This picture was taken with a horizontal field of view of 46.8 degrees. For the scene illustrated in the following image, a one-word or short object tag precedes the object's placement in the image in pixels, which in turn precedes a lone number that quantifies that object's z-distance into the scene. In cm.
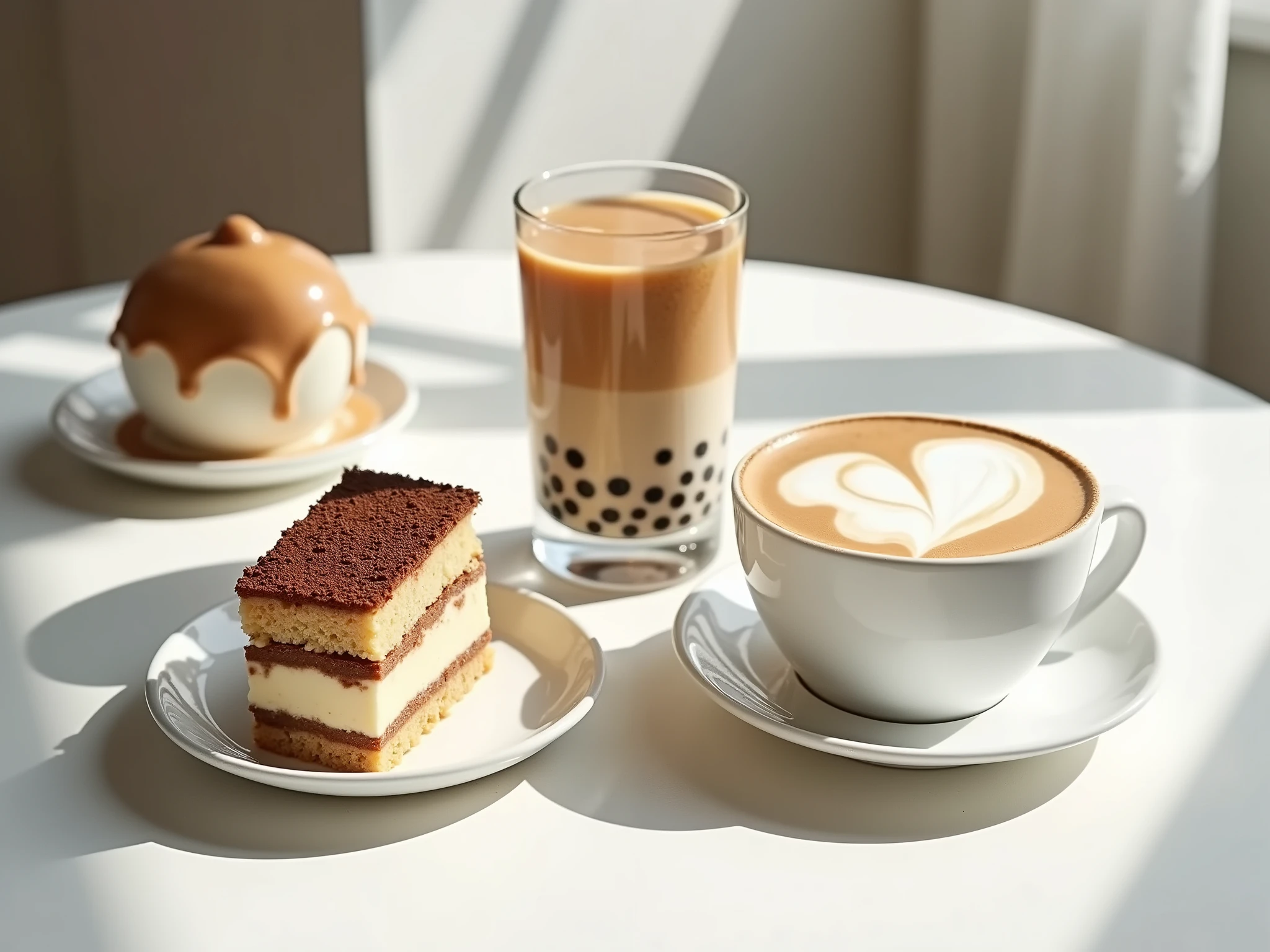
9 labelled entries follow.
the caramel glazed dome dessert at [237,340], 107
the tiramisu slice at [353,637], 76
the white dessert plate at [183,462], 107
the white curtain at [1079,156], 203
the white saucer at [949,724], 73
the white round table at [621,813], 66
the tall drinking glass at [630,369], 94
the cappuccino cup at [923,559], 74
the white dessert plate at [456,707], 72
